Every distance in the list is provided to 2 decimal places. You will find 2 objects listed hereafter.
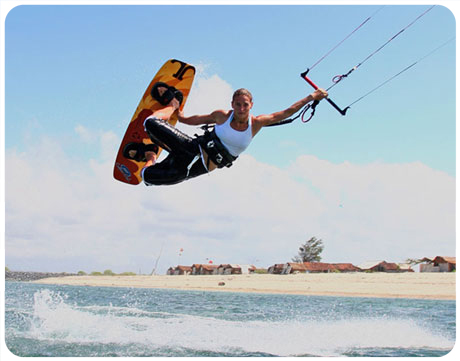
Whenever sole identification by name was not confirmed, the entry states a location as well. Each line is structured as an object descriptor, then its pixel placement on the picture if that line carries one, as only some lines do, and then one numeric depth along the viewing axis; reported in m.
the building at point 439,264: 41.94
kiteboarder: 5.91
